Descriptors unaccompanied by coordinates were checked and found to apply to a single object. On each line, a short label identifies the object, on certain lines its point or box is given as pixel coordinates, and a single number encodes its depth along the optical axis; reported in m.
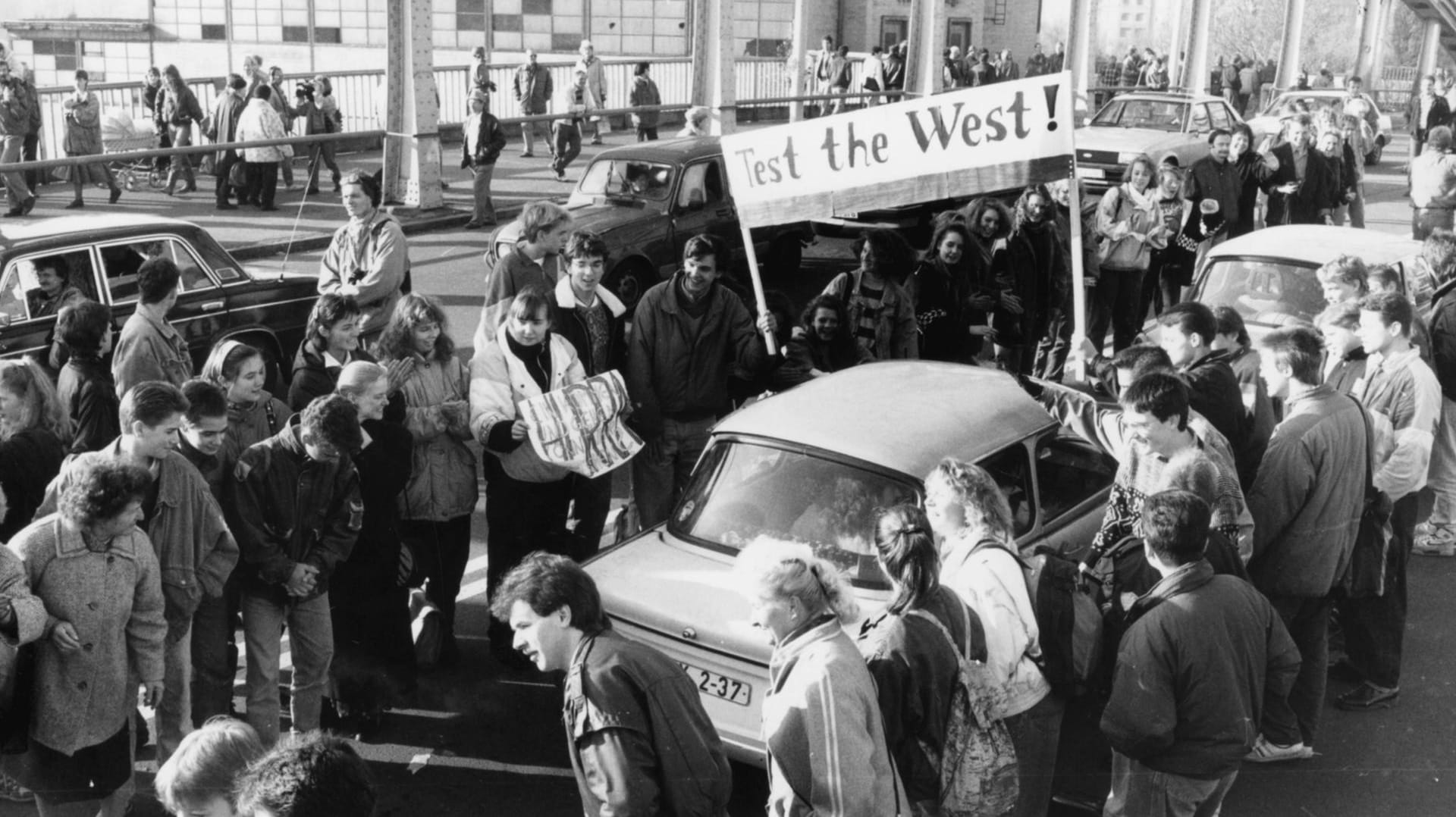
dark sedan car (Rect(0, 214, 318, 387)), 8.51
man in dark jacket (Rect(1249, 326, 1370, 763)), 5.95
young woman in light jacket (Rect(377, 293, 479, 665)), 6.50
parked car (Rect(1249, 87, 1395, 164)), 28.88
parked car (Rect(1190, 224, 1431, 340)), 9.67
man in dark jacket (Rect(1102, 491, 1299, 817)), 4.56
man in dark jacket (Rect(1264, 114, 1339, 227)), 14.75
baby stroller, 20.20
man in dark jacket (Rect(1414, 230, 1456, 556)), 8.47
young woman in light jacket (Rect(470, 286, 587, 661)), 6.59
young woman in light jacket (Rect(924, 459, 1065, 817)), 4.52
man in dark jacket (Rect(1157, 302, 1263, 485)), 6.40
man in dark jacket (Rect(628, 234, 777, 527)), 7.45
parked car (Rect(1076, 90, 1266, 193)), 20.14
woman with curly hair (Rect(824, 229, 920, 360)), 8.55
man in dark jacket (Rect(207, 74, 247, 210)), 20.34
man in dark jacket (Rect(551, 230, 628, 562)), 7.09
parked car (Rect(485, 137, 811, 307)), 13.07
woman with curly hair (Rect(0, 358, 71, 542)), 5.66
